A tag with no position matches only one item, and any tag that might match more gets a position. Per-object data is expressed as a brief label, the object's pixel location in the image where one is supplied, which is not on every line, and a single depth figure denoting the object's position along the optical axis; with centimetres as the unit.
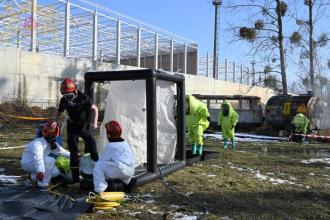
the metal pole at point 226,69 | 4906
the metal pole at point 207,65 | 4503
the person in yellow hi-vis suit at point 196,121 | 1069
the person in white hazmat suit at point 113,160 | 625
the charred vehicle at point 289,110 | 2217
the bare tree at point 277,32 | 2578
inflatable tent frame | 716
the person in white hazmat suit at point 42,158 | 656
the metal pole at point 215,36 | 3903
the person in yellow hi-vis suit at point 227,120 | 1374
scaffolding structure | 2769
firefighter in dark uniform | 712
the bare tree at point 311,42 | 2920
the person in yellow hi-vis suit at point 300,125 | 1898
